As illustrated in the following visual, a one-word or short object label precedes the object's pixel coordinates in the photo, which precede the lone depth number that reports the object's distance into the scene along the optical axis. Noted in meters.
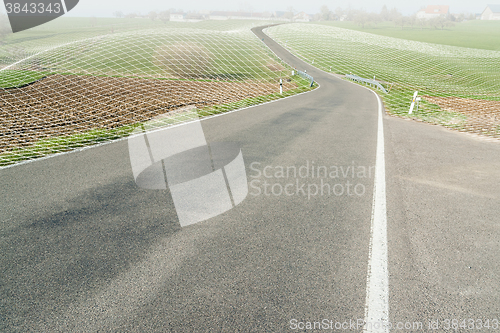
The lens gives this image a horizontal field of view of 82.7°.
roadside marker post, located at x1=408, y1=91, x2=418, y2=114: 14.09
